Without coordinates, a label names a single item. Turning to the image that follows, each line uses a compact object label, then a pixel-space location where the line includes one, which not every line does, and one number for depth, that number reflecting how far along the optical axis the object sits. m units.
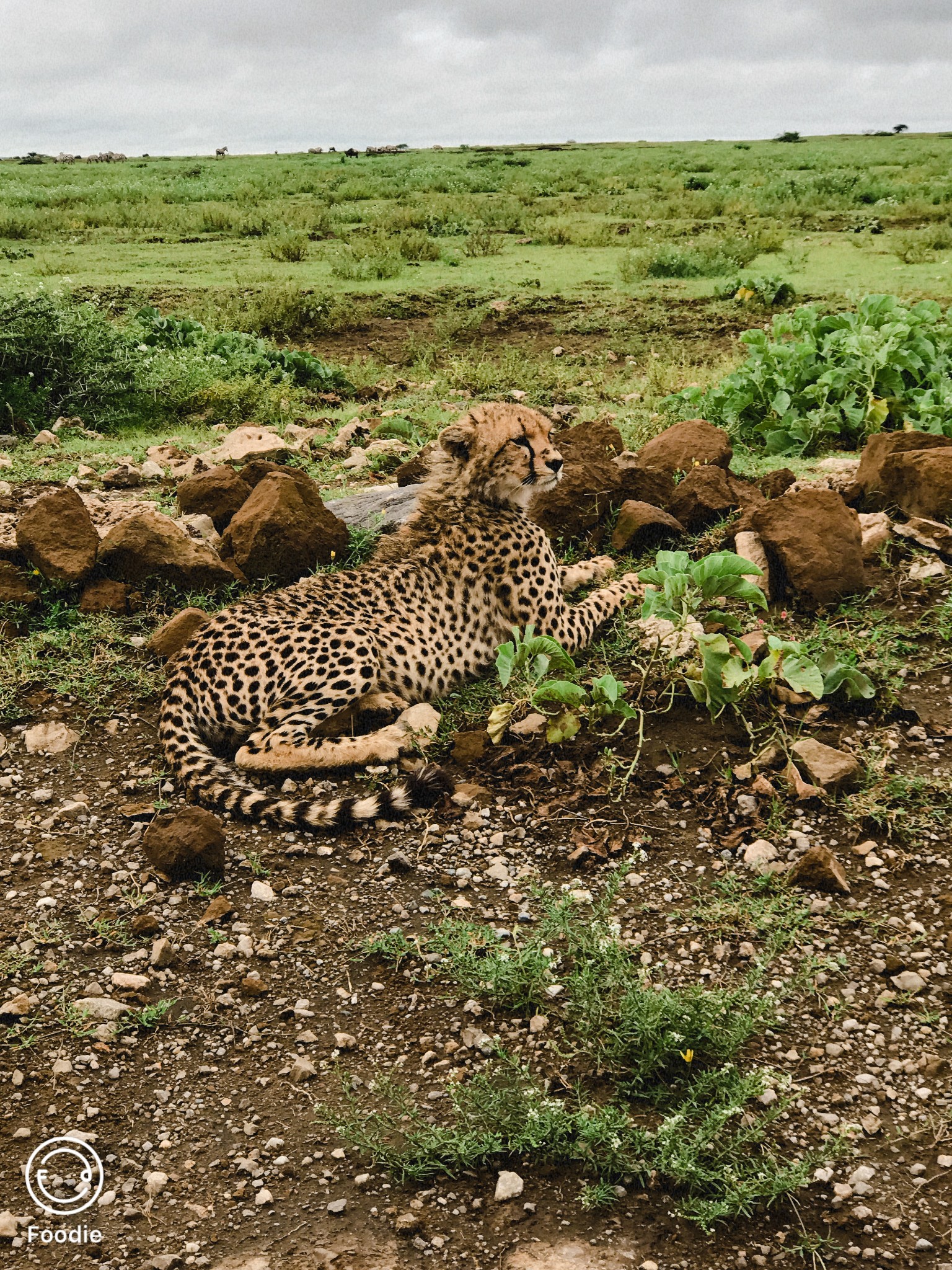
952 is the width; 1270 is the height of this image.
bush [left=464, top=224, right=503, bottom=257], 17.11
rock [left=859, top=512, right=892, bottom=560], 5.20
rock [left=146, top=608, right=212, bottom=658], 4.93
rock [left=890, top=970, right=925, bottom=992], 3.14
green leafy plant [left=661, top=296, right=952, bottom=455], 6.81
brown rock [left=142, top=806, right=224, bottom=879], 3.71
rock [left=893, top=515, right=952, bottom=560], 5.18
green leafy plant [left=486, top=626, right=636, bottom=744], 4.12
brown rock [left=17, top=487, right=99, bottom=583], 5.20
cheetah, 4.29
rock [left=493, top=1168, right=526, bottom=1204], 2.59
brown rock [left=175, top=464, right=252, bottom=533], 6.09
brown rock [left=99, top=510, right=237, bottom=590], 5.31
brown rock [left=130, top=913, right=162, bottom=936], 3.52
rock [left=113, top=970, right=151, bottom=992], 3.34
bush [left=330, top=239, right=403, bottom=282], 14.96
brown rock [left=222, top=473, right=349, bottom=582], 5.44
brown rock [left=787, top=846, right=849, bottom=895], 3.49
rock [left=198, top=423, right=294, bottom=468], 7.53
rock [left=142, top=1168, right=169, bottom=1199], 2.69
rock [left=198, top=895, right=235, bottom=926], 3.59
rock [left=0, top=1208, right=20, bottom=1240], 2.57
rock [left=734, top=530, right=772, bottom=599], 5.02
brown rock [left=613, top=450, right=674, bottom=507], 5.90
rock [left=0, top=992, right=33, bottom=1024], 3.22
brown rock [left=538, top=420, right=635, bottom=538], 5.87
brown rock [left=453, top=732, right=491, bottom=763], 4.32
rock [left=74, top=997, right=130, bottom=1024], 3.22
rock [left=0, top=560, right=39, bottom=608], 5.22
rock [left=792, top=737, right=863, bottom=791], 3.85
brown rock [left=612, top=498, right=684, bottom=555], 5.69
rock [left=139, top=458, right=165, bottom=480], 7.43
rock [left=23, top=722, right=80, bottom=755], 4.48
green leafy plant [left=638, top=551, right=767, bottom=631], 4.16
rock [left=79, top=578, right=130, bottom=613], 5.29
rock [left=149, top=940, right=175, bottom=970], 3.42
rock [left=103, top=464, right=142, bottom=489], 7.25
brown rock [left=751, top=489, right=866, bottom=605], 4.88
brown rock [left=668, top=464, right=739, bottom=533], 5.73
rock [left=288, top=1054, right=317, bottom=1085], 3.01
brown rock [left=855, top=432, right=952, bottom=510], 5.54
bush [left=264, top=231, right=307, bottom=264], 16.81
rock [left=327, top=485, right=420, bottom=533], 5.90
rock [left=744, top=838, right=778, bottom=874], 3.64
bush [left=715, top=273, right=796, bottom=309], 12.77
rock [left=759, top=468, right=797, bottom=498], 5.98
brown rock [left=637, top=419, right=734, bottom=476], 6.20
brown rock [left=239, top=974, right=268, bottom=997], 3.32
